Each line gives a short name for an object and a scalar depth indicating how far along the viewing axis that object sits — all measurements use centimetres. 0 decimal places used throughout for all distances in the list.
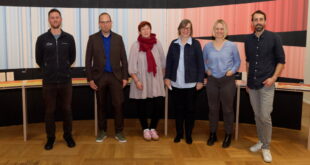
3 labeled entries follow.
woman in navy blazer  356
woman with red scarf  373
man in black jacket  344
